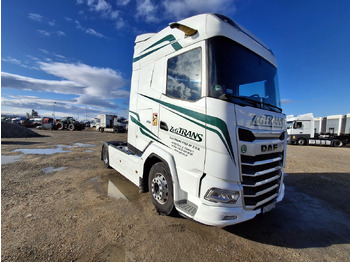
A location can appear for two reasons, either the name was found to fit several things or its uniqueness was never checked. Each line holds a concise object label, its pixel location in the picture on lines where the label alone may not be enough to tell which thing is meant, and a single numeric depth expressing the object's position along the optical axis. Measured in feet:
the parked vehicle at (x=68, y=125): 101.96
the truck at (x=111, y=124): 97.89
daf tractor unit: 7.55
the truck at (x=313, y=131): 60.70
